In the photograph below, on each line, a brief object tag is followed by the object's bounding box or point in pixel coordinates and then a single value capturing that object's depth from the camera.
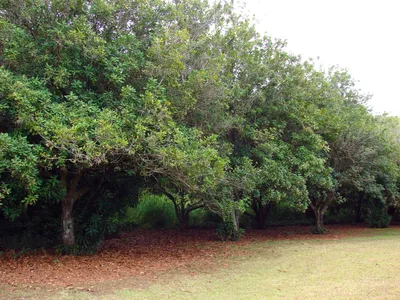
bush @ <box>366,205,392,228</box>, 16.84
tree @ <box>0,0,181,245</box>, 6.84
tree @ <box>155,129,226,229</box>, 7.54
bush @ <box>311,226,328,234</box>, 15.29
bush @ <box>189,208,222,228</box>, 17.69
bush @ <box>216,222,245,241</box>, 12.84
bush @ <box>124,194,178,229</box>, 17.03
